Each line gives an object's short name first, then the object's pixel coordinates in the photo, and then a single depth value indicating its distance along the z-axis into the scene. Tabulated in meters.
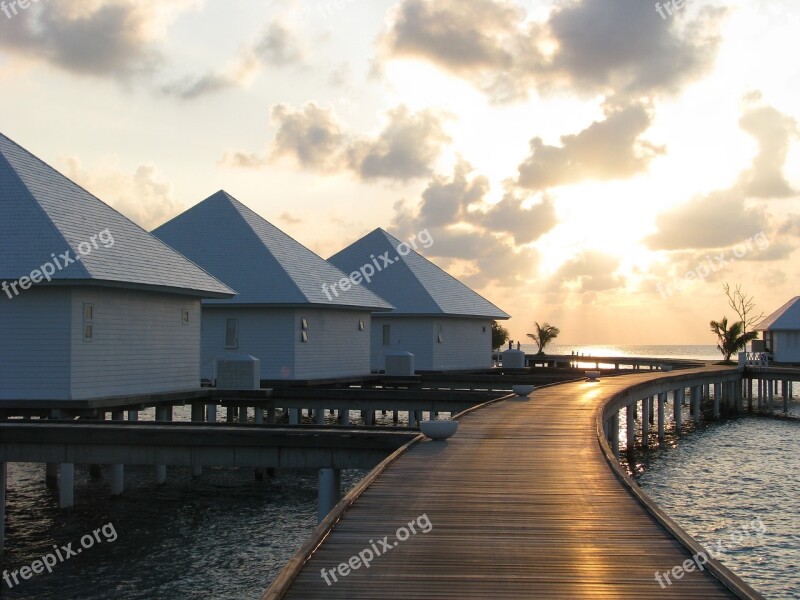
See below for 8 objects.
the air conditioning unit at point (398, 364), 40.22
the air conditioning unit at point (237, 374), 29.91
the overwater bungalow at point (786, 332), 61.75
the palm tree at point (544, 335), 83.50
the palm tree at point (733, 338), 69.50
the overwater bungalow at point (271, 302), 34.66
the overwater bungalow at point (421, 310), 46.97
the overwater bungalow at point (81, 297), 23.03
